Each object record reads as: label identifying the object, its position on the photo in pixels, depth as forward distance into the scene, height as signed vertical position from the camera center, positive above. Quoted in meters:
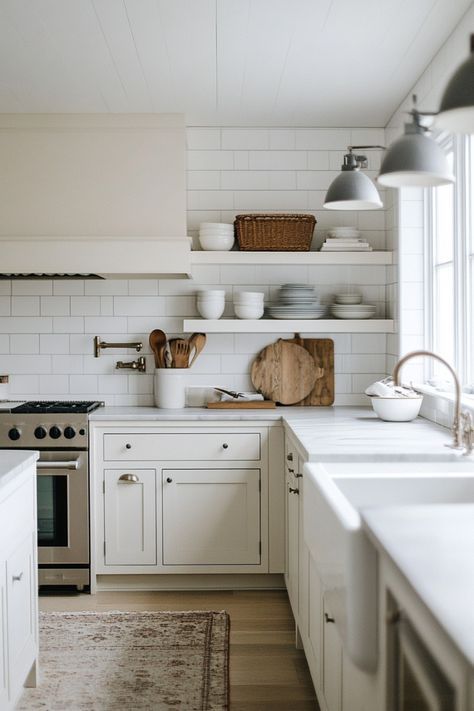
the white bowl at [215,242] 4.32 +0.66
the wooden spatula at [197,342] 4.46 +0.08
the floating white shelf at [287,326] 4.29 +0.17
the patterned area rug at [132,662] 2.89 -1.31
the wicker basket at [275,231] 4.27 +0.71
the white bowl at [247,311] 4.32 +0.26
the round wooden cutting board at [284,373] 4.52 -0.11
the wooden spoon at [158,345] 4.41 +0.07
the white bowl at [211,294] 4.33 +0.36
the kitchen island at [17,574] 2.39 -0.74
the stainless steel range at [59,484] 4.00 -0.68
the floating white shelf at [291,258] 4.28 +0.56
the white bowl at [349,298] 4.40 +0.33
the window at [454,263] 3.26 +0.43
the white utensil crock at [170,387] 4.36 -0.18
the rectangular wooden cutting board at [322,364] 4.54 -0.05
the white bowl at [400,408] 3.69 -0.26
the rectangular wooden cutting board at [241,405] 4.29 -0.28
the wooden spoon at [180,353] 4.39 +0.02
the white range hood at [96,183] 4.15 +0.97
